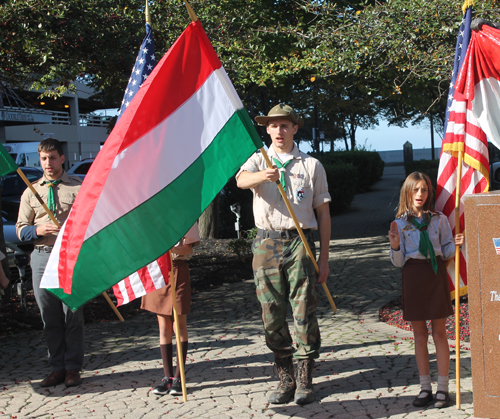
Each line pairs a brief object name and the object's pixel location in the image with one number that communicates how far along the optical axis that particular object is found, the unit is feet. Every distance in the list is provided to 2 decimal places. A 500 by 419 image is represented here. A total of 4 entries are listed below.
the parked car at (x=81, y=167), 69.10
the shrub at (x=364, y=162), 80.53
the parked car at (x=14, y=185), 43.52
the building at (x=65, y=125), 144.04
